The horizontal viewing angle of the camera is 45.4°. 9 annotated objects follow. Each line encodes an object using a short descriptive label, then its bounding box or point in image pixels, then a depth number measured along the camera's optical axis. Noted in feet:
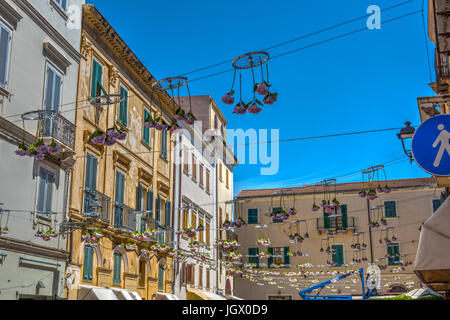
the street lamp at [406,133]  36.65
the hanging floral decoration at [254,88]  28.84
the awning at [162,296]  81.16
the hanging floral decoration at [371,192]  63.59
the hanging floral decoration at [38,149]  36.99
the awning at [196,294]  95.55
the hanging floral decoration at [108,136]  35.70
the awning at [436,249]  16.11
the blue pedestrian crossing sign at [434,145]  17.88
